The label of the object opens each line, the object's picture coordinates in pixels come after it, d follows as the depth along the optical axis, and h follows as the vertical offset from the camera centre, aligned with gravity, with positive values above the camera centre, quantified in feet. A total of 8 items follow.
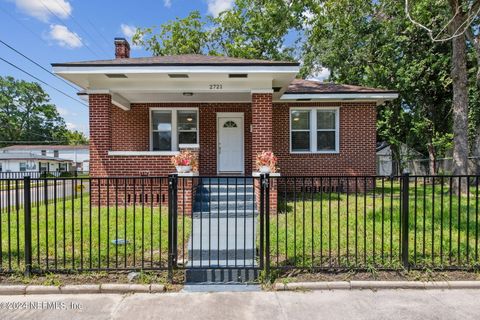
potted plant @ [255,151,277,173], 25.00 -0.52
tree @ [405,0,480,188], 36.50 +6.56
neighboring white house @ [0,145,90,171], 160.25 +2.89
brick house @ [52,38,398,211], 36.36 +3.47
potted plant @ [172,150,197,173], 25.48 -0.41
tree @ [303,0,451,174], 55.42 +15.71
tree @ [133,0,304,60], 69.82 +28.17
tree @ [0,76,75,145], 200.23 +28.81
